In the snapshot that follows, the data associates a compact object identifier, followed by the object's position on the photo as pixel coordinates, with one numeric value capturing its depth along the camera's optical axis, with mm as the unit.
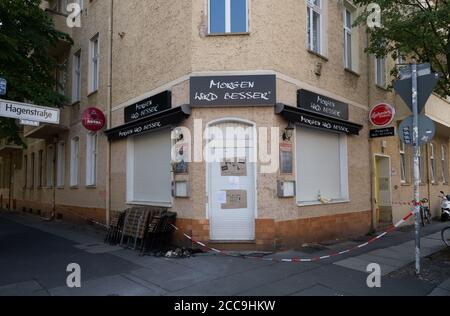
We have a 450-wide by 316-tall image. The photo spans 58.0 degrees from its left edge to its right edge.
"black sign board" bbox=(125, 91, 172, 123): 10148
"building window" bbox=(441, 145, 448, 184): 20606
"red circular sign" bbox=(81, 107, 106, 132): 13203
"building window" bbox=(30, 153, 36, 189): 21562
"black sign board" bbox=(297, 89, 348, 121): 10195
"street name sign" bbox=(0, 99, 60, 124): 7289
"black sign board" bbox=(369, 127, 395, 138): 12581
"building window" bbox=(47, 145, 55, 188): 18688
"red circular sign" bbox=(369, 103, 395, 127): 12547
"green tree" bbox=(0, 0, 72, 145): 11312
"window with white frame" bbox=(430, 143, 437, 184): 19302
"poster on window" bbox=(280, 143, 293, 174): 9570
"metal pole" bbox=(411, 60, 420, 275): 7180
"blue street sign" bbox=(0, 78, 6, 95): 6703
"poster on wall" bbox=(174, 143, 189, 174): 9586
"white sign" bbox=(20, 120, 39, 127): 7496
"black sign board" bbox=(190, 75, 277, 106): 9359
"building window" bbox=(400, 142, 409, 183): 15742
